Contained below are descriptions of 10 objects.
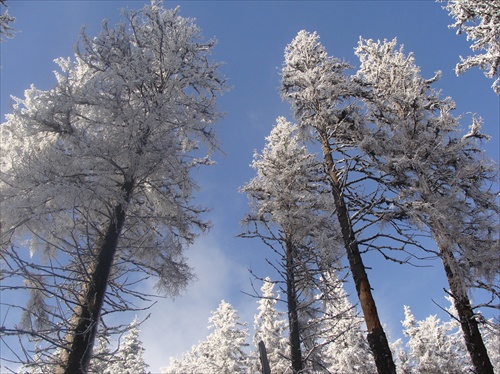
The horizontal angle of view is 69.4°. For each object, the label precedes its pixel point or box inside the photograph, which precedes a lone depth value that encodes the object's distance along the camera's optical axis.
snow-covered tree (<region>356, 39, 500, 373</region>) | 9.10
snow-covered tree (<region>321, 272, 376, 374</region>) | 27.22
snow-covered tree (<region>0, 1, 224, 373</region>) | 7.33
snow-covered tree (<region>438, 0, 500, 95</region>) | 10.76
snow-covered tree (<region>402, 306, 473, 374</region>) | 29.67
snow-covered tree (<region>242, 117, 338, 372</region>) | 11.33
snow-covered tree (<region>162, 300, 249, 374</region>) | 27.39
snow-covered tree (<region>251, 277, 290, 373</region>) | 24.88
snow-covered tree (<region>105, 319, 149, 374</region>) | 32.11
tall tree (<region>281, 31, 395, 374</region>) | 9.22
